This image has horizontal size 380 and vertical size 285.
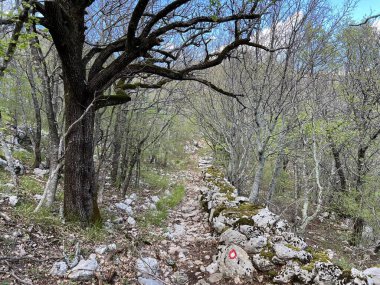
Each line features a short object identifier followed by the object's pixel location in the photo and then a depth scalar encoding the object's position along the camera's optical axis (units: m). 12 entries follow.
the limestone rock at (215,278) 3.98
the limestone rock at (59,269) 3.21
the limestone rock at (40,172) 7.96
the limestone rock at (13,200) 4.58
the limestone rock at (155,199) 8.23
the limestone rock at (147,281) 3.54
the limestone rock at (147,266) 3.75
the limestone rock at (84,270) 3.21
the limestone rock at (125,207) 6.61
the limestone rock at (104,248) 3.94
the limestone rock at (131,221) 5.73
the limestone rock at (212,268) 4.25
